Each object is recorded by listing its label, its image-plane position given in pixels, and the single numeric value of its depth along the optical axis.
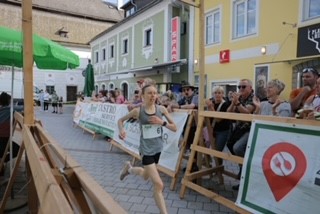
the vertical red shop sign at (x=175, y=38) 15.88
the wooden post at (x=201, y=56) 4.94
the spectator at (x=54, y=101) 23.06
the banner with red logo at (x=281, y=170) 2.81
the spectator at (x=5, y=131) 5.23
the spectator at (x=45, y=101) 24.55
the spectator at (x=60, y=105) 23.95
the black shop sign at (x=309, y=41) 8.96
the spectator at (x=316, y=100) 3.88
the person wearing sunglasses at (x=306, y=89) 4.28
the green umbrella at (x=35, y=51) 4.57
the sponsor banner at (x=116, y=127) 5.23
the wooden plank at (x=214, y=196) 3.54
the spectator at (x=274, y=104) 4.12
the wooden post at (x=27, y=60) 3.83
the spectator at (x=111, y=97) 10.83
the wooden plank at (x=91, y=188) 1.24
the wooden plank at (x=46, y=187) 1.24
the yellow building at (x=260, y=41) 9.48
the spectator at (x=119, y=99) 10.19
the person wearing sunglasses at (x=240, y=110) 4.44
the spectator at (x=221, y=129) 5.27
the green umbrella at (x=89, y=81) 15.79
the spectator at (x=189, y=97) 7.31
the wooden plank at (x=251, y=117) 2.96
